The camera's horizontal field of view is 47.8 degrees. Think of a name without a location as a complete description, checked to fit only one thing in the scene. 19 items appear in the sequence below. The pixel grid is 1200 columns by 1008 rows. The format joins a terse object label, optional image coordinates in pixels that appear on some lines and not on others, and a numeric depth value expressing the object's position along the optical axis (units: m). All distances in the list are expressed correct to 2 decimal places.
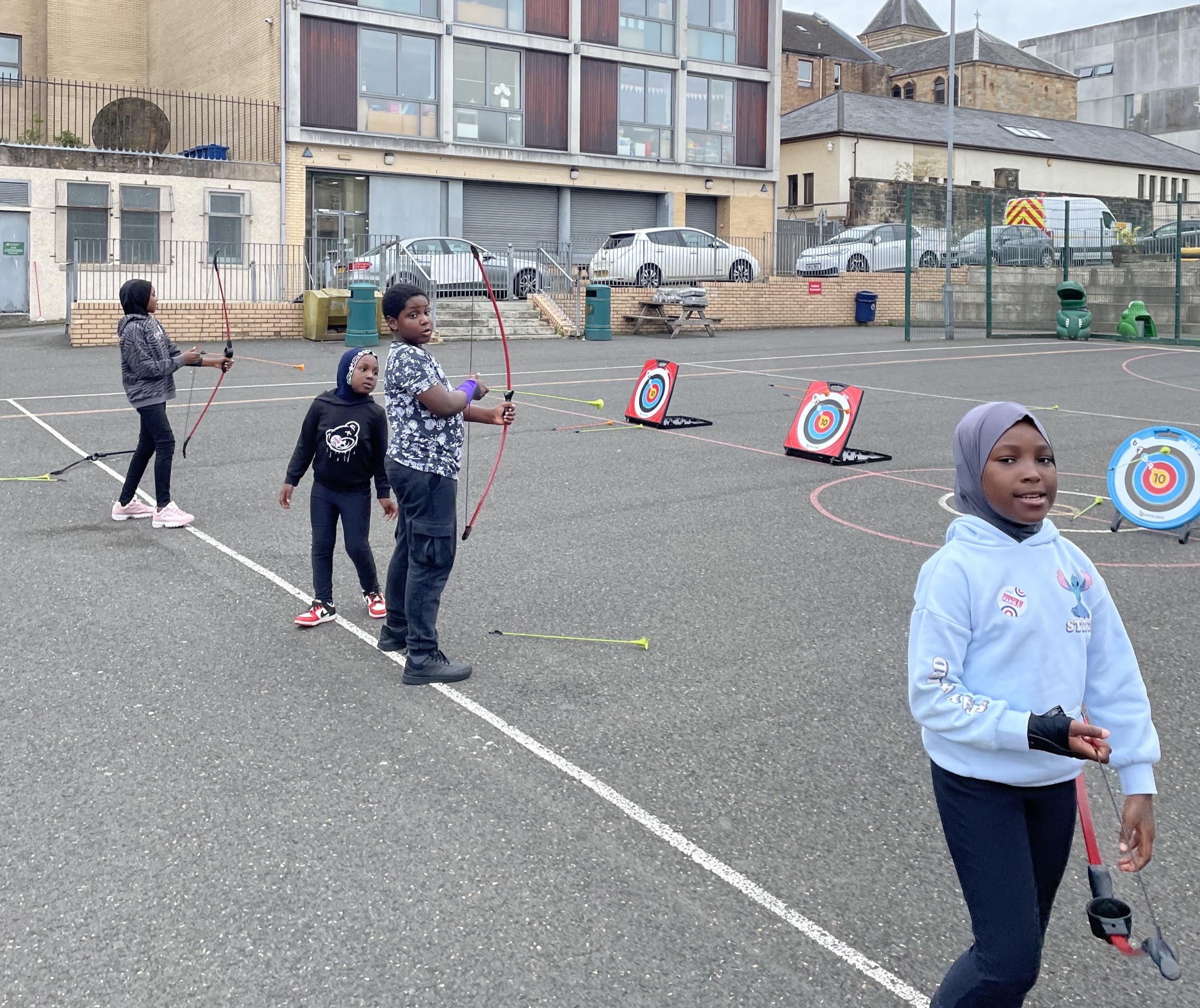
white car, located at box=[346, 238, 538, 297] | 29.44
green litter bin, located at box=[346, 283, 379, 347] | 25.58
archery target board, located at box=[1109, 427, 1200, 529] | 9.64
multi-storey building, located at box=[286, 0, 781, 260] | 34.69
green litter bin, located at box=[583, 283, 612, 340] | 29.47
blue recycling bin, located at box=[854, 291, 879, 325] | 35.88
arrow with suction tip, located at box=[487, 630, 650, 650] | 6.96
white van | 35.25
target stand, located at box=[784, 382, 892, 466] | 12.80
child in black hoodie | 7.07
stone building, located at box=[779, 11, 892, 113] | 74.94
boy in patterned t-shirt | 6.13
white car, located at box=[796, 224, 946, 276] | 37.91
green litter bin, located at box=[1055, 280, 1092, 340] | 30.47
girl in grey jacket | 9.70
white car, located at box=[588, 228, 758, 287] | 33.50
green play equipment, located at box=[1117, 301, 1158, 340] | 29.98
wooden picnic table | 31.33
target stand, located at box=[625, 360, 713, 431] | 15.26
